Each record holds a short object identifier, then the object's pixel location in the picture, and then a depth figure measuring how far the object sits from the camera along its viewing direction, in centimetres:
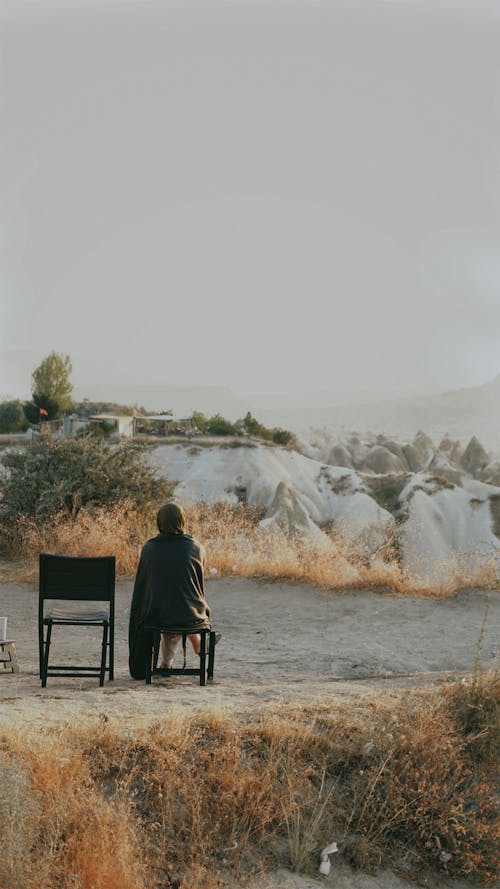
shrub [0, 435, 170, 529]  1102
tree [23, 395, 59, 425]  5234
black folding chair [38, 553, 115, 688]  540
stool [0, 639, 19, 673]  577
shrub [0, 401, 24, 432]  5138
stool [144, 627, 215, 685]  538
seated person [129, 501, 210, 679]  546
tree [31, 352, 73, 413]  5416
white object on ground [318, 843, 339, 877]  359
